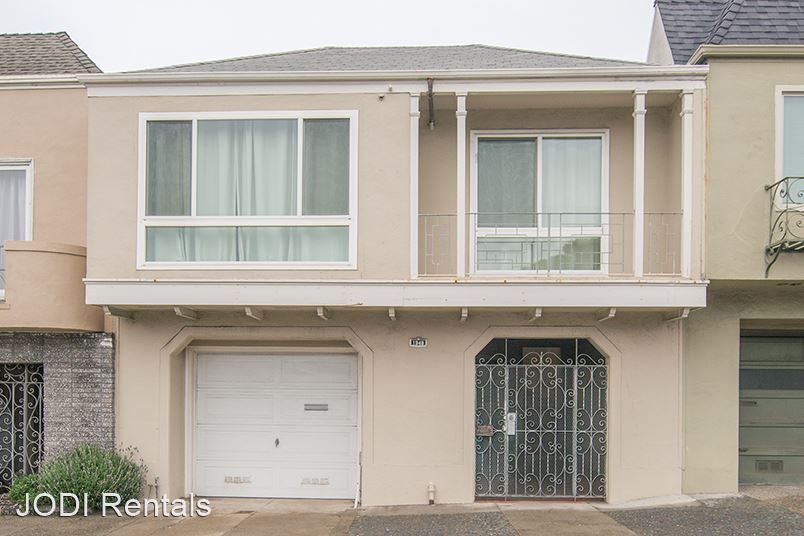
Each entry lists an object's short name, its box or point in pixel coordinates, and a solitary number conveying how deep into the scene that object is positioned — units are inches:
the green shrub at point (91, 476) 352.2
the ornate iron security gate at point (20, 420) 390.9
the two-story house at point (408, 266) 347.3
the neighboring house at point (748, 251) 348.5
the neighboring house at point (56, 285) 373.4
